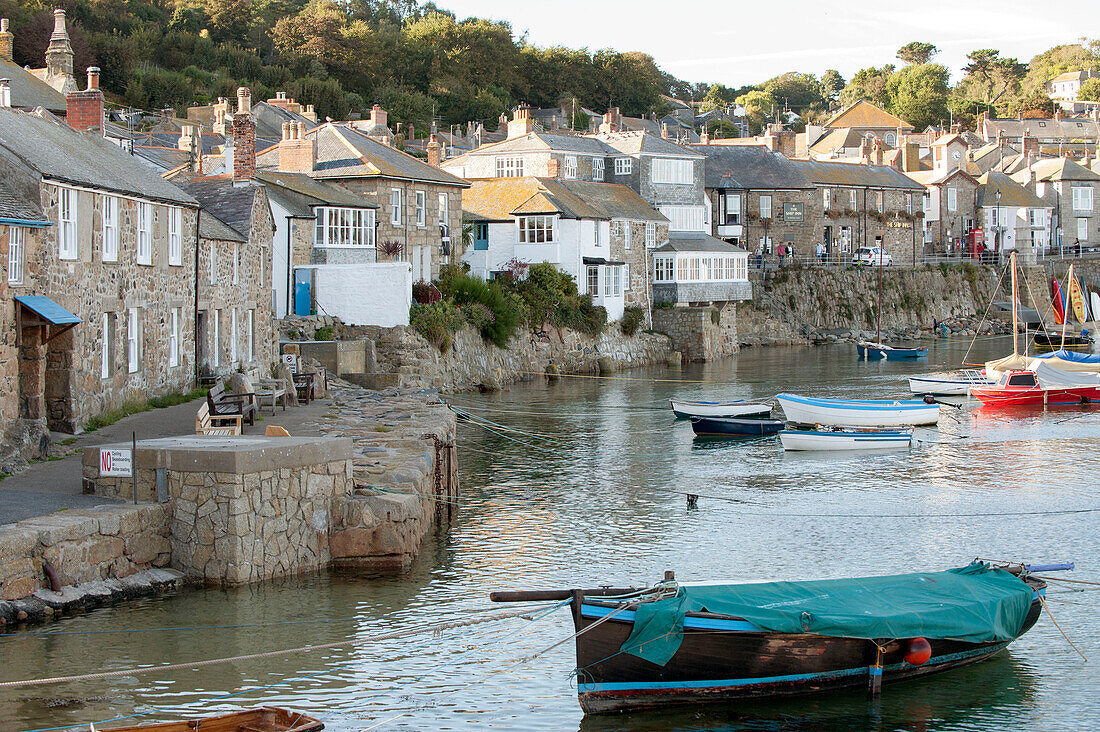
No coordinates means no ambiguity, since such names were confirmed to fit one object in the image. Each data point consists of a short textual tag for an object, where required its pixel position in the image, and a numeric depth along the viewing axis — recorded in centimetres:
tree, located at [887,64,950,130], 16138
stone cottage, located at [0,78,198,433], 2462
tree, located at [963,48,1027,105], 19200
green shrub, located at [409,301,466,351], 5188
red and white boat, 5269
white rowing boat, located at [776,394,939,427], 4309
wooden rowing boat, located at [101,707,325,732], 1302
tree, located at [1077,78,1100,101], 17938
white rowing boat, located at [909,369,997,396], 5406
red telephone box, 10425
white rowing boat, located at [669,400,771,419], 4362
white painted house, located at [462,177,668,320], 6506
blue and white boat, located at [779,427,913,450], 4012
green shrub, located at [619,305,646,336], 6825
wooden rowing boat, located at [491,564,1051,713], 1573
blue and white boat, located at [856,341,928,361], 7281
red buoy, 1673
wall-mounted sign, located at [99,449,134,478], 2012
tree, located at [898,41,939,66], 19450
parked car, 9362
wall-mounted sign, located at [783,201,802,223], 9056
